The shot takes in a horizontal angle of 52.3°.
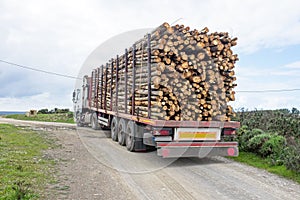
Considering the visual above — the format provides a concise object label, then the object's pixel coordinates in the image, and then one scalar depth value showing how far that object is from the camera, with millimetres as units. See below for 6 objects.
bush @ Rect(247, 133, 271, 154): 8939
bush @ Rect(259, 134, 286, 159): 8448
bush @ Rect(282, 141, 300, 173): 7008
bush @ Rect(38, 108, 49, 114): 35969
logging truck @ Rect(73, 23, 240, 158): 7660
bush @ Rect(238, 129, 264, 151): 9558
